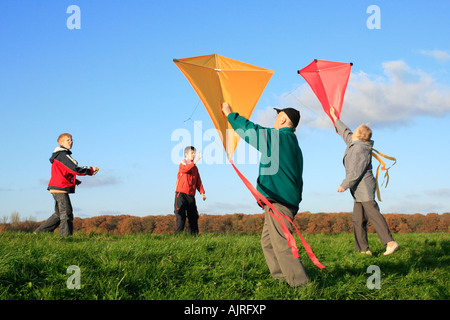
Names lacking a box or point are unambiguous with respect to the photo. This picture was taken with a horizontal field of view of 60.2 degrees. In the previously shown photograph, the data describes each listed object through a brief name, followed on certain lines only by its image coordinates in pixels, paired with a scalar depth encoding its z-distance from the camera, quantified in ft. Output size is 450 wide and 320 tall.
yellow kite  17.17
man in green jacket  15.02
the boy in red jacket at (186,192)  31.55
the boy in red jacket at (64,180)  26.99
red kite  25.14
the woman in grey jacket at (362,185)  23.41
